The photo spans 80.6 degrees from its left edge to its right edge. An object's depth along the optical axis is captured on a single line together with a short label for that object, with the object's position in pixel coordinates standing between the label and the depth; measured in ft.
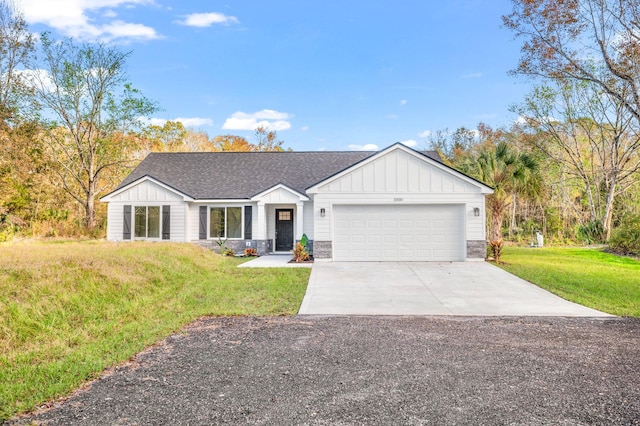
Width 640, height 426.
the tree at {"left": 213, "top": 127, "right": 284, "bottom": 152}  122.31
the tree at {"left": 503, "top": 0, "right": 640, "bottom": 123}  46.70
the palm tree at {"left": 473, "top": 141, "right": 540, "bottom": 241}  48.70
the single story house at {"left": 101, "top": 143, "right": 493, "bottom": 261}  45.09
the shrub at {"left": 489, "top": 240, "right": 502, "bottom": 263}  44.68
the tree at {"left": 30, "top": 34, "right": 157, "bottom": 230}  76.07
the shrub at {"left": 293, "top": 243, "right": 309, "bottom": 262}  45.98
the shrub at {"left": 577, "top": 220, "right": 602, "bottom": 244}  69.77
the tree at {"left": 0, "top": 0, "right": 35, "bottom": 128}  64.69
